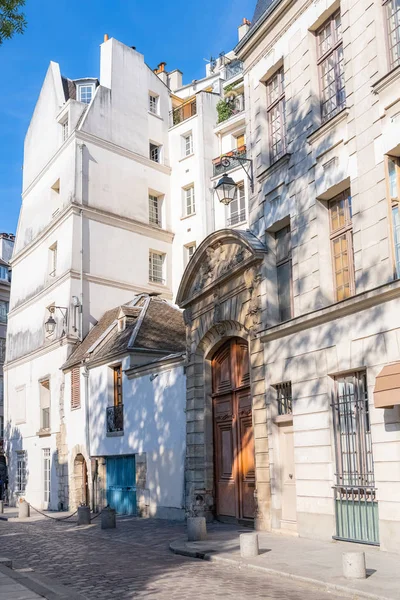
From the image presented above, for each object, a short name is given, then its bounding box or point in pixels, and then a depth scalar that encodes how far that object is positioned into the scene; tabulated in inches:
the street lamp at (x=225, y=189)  575.5
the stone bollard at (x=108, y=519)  658.2
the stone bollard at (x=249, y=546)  400.2
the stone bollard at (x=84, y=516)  733.4
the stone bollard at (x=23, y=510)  910.4
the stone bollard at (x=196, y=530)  493.0
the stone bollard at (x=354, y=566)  314.0
